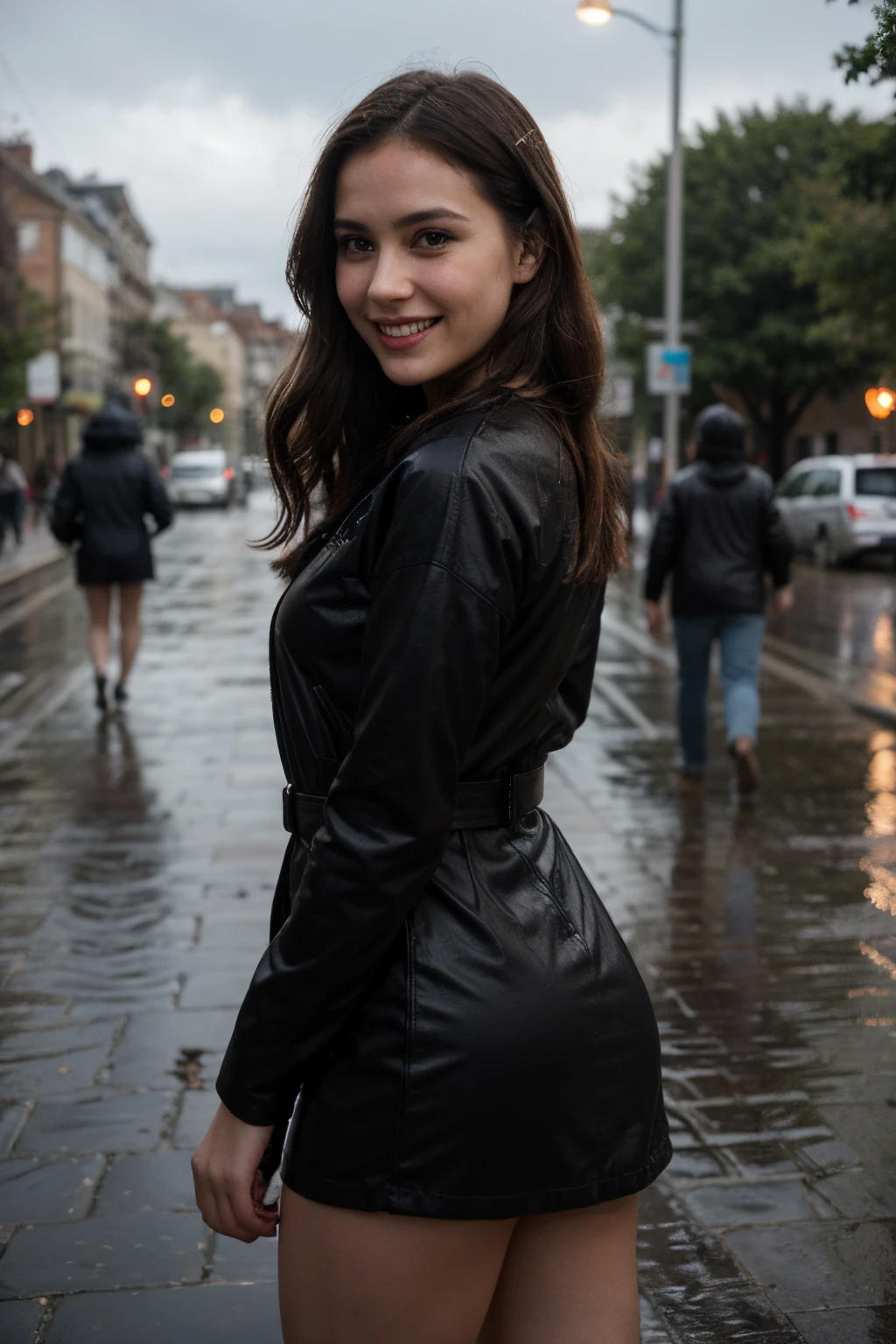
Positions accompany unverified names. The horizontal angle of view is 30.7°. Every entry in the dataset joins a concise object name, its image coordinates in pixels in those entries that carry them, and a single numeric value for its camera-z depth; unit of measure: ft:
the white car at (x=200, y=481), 160.56
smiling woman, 5.07
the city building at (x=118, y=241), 273.33
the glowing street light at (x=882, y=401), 80.59
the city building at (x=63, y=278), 204.44
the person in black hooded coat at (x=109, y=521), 33.81
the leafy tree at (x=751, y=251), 123.34
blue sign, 80.43
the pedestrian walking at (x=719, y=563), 25.80
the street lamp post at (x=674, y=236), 80.23
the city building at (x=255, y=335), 558.97
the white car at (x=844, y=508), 80.23
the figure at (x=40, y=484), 132.36
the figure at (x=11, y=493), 87.01
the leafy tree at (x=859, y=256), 46.01
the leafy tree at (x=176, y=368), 281.74
